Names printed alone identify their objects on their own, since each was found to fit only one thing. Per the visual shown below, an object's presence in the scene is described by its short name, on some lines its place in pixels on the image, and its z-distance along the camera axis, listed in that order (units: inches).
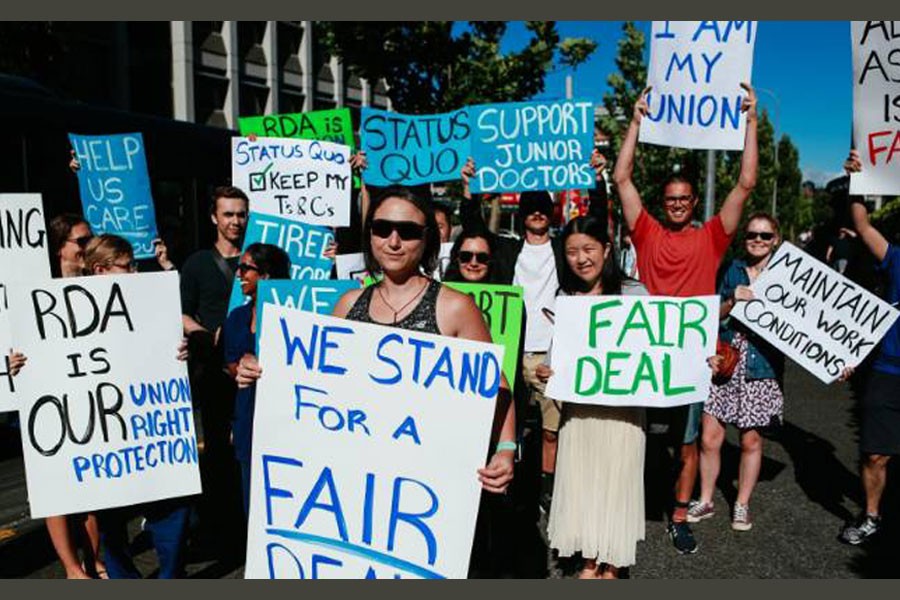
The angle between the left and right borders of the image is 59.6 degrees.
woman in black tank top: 105.0
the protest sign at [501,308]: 146.6
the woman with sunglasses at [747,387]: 182.4
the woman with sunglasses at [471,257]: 163.8
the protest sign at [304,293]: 146.0
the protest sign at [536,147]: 220.2
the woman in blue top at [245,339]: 149.6
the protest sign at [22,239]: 150.7
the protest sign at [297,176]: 221.8
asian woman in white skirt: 140.1
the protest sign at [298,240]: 177.5
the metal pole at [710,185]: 319.5
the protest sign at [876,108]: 172.9
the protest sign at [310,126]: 246.5
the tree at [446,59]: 588.7
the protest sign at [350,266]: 200.2
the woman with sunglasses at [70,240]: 172.4
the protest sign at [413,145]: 231.3
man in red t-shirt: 166.1
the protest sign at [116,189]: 234.1
